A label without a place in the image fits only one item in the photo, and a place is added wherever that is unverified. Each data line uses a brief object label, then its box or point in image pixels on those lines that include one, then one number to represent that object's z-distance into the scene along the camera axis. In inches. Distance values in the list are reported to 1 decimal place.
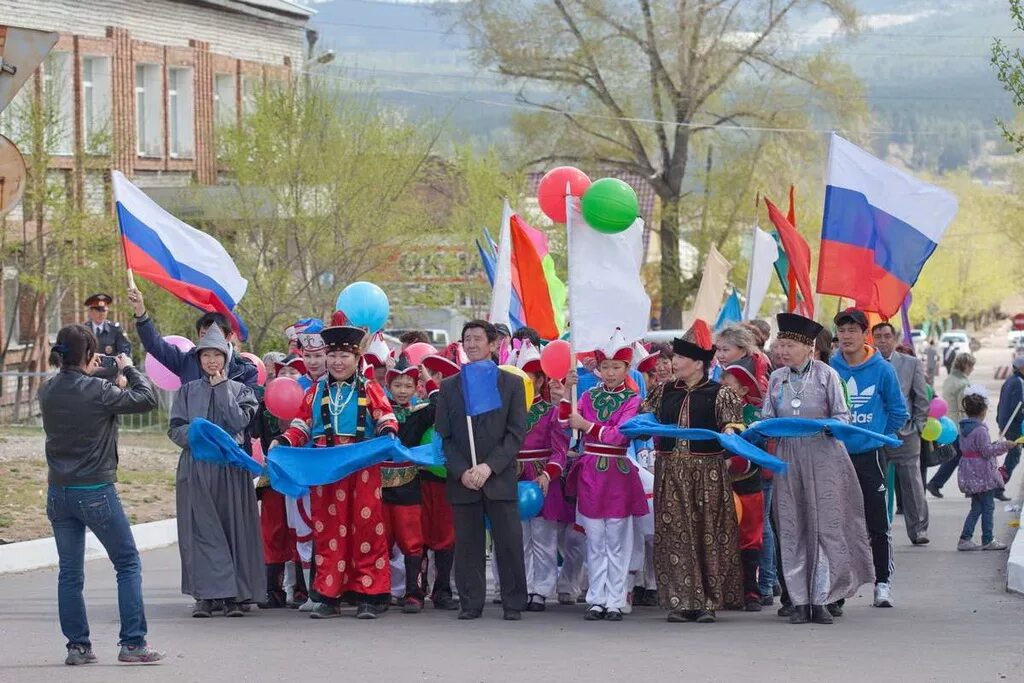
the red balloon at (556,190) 508.1
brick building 1182.9
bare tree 1737.2
